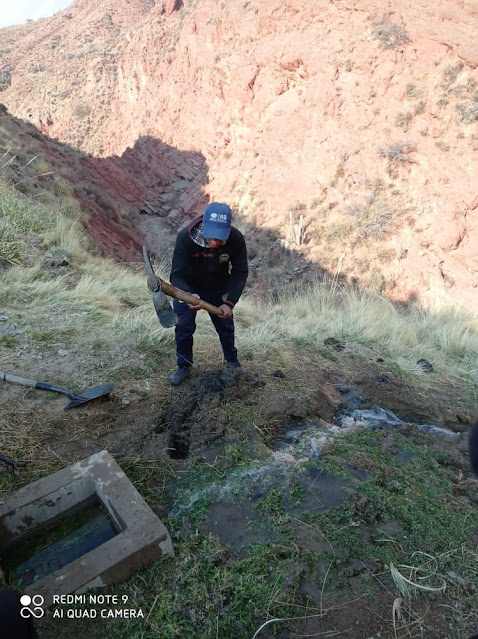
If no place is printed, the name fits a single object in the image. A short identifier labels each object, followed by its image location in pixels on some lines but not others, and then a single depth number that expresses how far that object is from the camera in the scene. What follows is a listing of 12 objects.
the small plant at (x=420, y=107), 13.05
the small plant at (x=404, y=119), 13.21
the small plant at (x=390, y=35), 13.62
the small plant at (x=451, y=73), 12.82
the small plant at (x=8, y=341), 4.21
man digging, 3.06
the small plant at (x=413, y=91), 13.16
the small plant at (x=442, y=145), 12.45
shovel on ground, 3.30
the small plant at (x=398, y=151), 12.84
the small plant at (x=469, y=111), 12.19
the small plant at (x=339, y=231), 12.64
